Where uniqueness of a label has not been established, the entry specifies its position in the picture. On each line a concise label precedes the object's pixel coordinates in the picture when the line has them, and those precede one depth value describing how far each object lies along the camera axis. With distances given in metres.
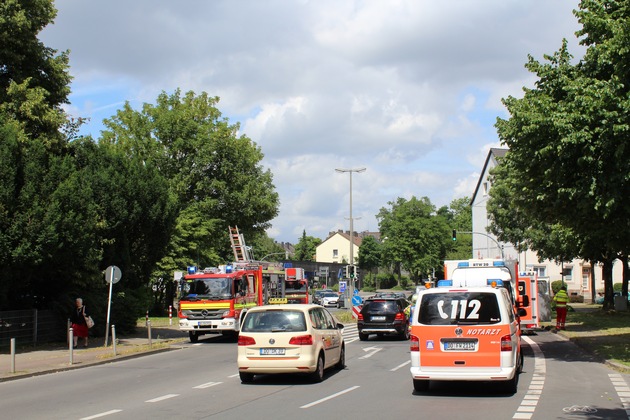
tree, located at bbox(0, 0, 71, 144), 24.45
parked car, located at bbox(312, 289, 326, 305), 61.24
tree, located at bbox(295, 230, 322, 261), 161.00
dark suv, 25.48
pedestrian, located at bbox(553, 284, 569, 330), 28.68
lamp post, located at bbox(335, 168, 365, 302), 48.91
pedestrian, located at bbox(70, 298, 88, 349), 22.80
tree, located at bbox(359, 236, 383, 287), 135.38
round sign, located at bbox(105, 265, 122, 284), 22.42
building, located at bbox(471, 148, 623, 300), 70.31
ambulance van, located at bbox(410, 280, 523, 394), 11.67
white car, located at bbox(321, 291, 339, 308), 61.50
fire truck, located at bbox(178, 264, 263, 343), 24.98
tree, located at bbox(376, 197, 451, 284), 111.62
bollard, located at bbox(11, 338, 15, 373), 16.28
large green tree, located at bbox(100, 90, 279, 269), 46.69
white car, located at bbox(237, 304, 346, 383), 13.80
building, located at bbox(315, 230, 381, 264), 155.50
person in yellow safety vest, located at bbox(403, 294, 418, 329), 26.78
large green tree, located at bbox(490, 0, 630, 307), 16.66
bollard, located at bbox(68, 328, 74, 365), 17.93
